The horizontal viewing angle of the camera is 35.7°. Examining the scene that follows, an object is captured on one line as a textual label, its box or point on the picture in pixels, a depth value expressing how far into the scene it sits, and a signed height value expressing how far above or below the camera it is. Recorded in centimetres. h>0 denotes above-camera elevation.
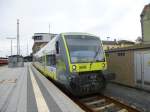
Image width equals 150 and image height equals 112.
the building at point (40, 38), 9176 +792
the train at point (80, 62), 1014 -19
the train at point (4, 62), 5802 -98
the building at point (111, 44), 4652 +292
